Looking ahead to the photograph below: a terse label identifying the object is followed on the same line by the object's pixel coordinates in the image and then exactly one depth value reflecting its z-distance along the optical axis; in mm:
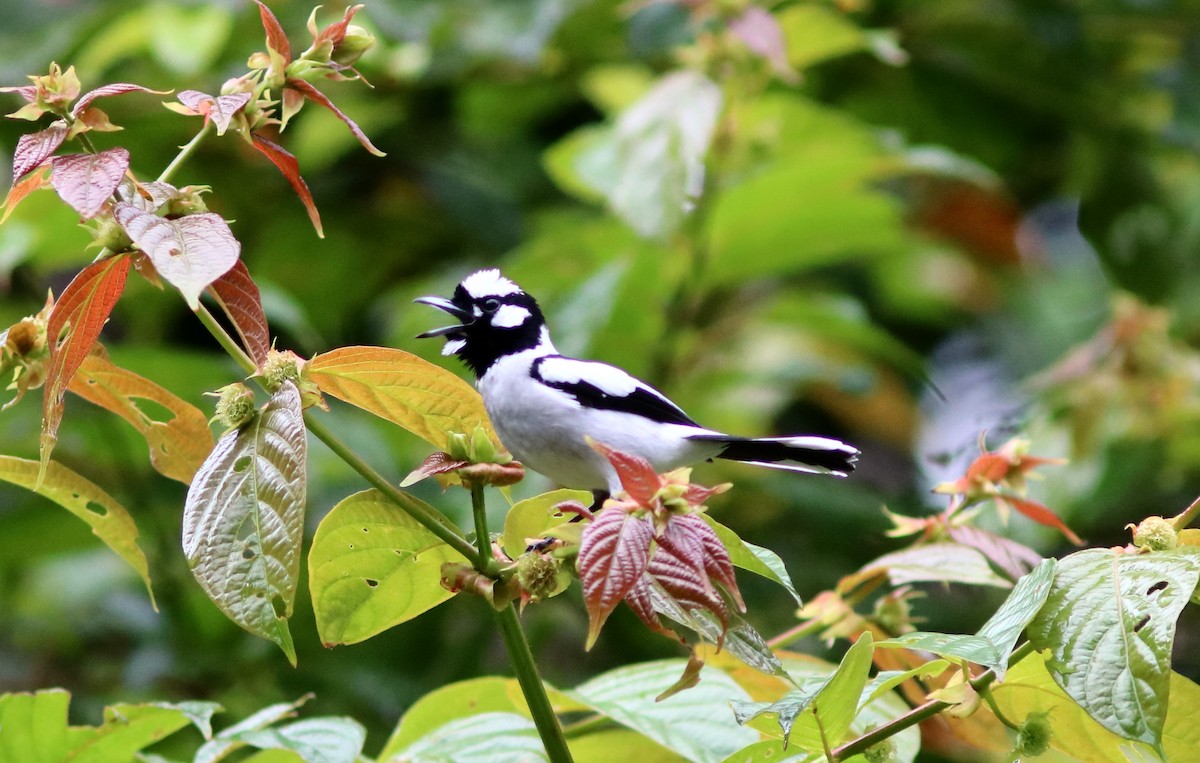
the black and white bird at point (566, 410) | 5569
